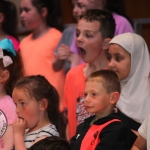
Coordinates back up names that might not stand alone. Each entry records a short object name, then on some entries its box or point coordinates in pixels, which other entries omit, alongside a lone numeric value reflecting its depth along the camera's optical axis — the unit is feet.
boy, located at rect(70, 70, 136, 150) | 18.63
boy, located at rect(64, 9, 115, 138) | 23.88
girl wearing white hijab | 21.59
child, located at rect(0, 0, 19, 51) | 33.14
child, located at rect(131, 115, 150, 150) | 18.78
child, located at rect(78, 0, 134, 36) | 27.65
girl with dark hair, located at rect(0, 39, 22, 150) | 22.22
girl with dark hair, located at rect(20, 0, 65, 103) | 29.91
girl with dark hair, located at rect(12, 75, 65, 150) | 20.88
